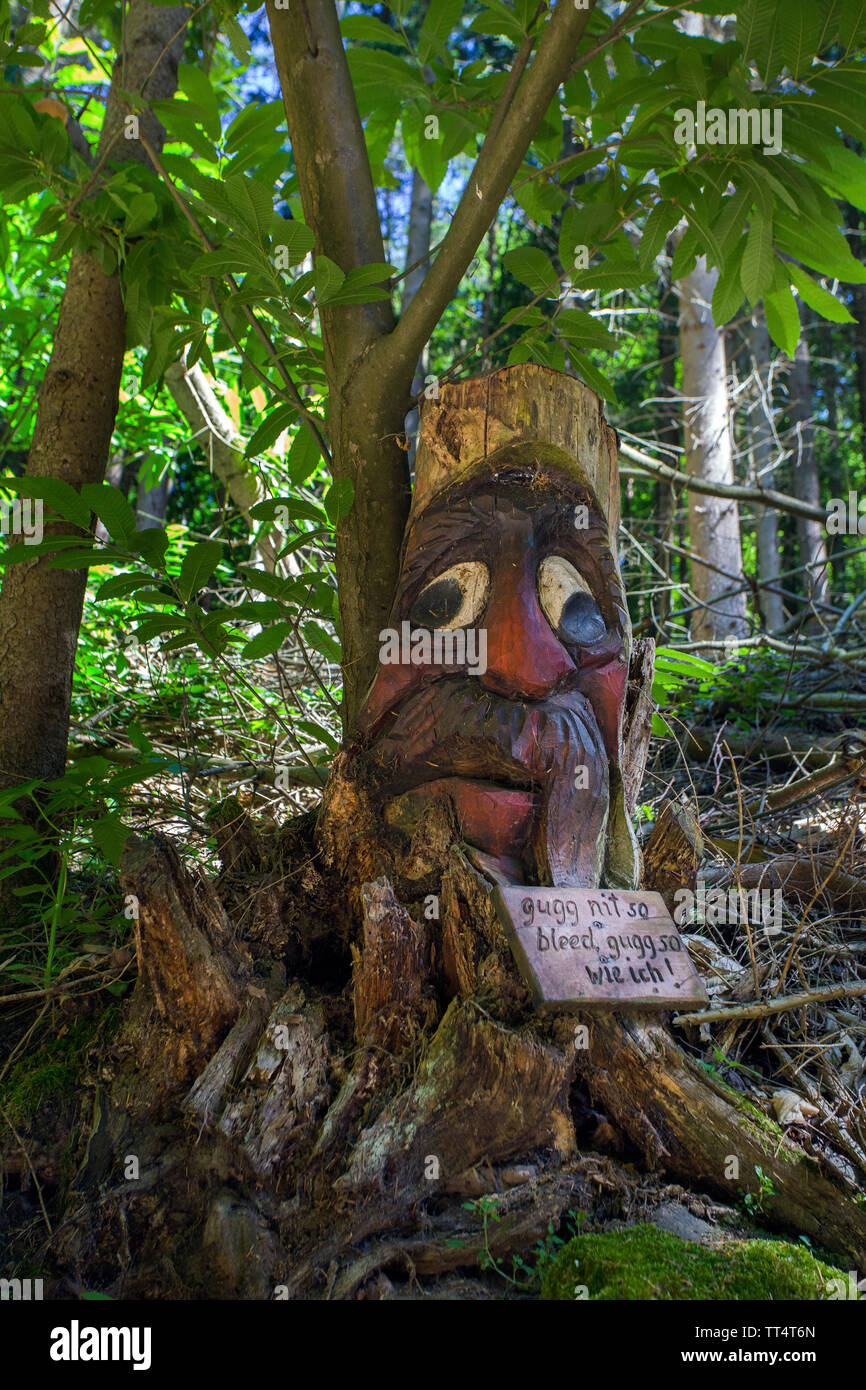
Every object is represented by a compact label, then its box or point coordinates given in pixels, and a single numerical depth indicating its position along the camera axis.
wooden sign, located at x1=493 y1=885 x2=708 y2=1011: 1.89
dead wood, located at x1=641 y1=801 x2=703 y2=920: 2.53
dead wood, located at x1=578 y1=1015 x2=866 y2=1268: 1.88
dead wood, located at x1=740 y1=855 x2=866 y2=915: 3.01
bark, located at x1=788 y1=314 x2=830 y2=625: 10.71
